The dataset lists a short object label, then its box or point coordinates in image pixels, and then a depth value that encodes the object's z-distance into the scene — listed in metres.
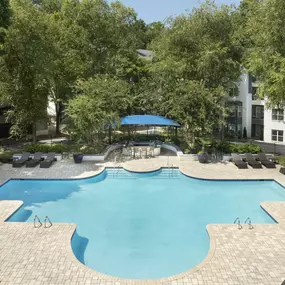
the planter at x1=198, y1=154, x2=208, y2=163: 22.36
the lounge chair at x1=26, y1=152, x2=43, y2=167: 21.34
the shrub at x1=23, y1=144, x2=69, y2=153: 24.08
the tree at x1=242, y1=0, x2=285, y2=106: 19.75
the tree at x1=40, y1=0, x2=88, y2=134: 28.83
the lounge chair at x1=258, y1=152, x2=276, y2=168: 21.08
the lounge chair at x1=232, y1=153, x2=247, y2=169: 20.95
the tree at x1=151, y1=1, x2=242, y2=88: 26.44
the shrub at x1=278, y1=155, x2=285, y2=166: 21.12
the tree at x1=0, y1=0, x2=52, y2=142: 23.11
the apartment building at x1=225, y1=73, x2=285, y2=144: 35.53
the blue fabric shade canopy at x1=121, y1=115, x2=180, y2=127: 24.89
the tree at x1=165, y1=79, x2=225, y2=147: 22.81
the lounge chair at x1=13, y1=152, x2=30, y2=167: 21.31
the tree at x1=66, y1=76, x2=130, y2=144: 22.42
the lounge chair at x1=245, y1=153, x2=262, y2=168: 21.10
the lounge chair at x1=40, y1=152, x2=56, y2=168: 21.20
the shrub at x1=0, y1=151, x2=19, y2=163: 22.50
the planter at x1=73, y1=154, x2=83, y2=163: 22.26
